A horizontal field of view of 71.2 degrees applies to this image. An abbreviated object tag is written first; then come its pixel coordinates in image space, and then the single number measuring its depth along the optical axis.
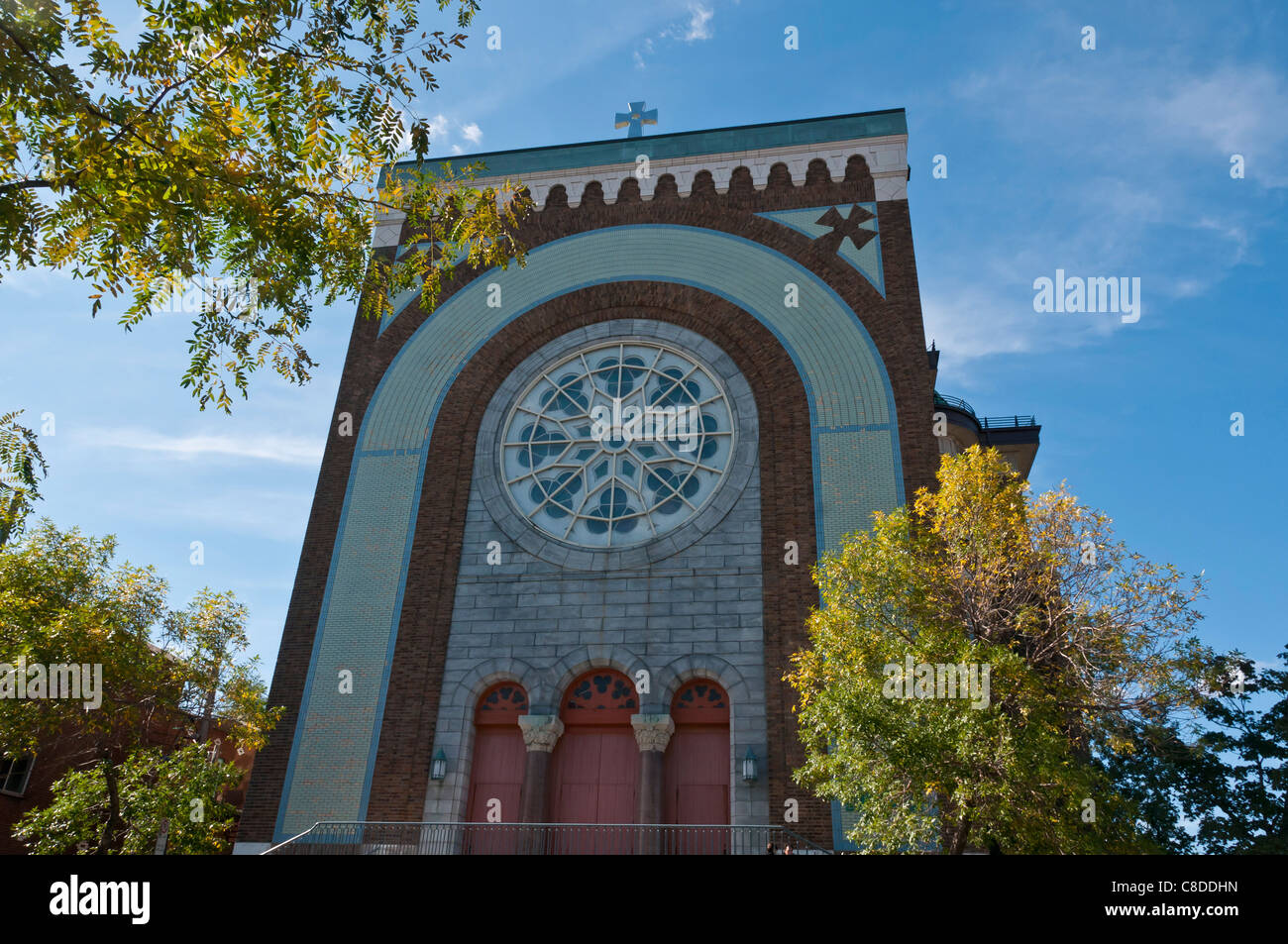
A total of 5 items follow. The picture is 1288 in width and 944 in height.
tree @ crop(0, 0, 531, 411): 9.30
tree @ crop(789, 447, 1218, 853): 12.09
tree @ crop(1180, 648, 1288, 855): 30.28
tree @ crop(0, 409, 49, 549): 11.62
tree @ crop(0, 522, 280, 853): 16.20
